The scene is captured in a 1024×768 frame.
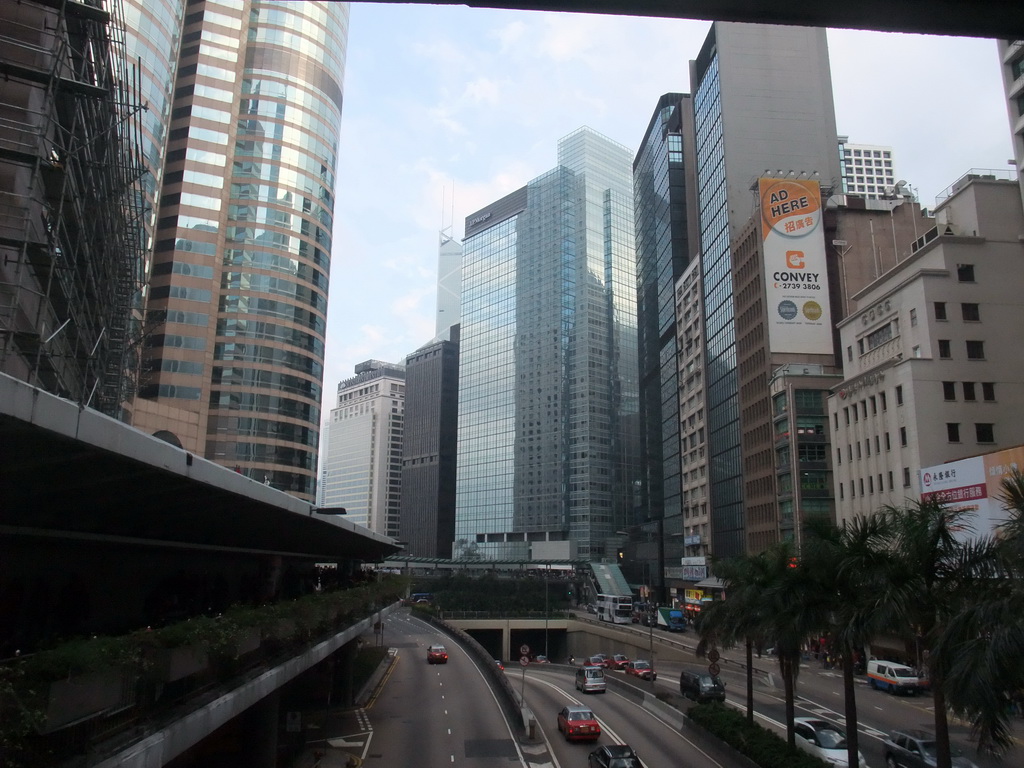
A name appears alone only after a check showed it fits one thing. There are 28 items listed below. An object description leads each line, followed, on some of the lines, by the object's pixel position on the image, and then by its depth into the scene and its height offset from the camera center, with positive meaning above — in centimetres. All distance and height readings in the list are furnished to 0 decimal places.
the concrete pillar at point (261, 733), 2419 -530
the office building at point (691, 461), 10469 +1348
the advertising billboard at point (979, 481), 4269 +471
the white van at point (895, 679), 4434 -647
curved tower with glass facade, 7750 +3164
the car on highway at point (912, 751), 2479 -599
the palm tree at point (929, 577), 1652 -32
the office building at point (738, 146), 9756 +5134
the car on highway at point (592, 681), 5050 -766
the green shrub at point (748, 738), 2489 -614
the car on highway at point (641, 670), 5387 -754
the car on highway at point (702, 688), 4131 -666
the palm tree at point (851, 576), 1886 -38
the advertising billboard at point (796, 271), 8300 +2973
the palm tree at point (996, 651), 1244 -138
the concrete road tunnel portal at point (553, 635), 8494 -914
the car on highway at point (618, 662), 6278 -810
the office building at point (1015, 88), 5047 +2977
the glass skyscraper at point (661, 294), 12344 +4378
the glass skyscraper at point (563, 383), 17475 +3986
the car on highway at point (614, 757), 2661 -660
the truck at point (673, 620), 8844 -670
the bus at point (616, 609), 9812 -614
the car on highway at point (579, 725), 3444 -714
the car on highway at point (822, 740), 2842 -653
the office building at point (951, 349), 5500 +1487
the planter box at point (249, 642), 1672 -188
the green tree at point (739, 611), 2841 -188
